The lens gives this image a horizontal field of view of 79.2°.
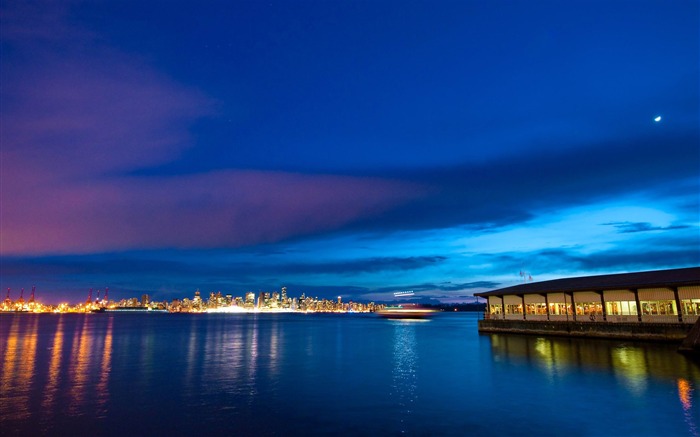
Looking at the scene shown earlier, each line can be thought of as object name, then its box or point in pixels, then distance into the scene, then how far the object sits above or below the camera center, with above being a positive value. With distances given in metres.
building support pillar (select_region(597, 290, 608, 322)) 58.88 -1.26
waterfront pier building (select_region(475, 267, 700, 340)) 50.31 -1.51
